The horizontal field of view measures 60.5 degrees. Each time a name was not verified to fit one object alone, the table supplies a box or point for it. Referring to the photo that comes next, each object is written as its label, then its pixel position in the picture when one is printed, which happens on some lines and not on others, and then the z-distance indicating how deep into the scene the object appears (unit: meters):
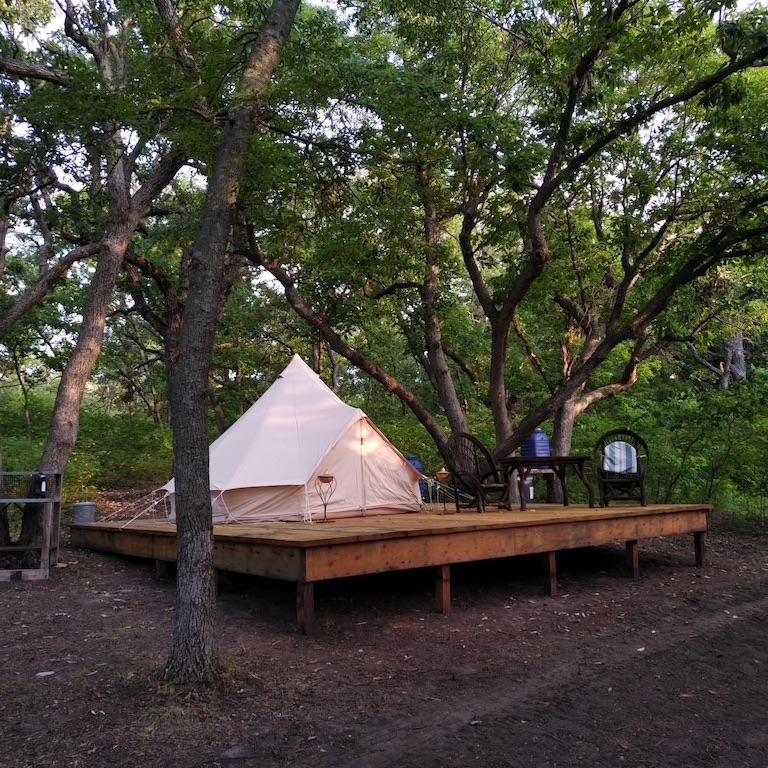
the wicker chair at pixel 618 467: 7.24
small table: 6.84
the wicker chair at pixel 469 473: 7.00
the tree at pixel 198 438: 3.39
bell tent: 7.16
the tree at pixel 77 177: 6.97
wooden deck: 4.64
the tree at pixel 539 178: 6.34
